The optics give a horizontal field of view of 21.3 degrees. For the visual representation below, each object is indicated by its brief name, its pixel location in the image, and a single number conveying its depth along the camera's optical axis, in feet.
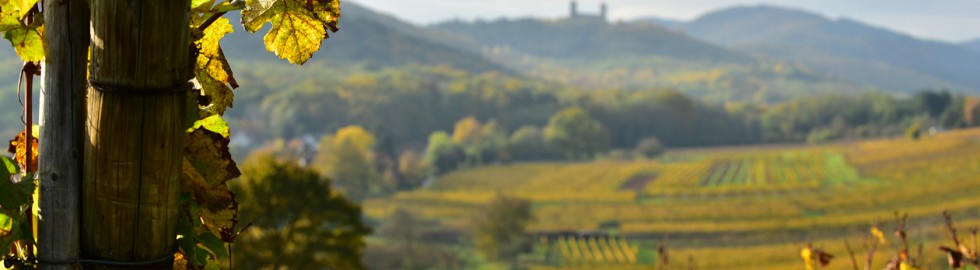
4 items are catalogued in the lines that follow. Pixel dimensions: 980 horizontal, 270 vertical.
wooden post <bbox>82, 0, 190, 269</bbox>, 7.38
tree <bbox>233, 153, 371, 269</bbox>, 76.35
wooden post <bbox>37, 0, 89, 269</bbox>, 7.46
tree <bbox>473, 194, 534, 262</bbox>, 247.05
